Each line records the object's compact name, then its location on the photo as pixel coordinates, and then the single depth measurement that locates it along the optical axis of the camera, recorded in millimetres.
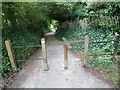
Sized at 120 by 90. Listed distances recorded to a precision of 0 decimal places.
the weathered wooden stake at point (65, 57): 2899
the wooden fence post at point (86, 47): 2739
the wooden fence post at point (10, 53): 2712
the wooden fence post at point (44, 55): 2739
